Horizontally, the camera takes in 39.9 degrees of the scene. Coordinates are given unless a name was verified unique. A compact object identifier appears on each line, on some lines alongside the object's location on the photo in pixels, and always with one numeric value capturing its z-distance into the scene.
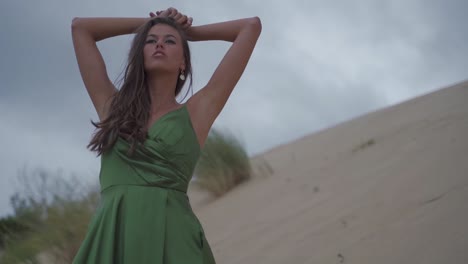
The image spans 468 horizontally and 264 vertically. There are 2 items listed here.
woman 2.37
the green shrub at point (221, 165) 9.34
